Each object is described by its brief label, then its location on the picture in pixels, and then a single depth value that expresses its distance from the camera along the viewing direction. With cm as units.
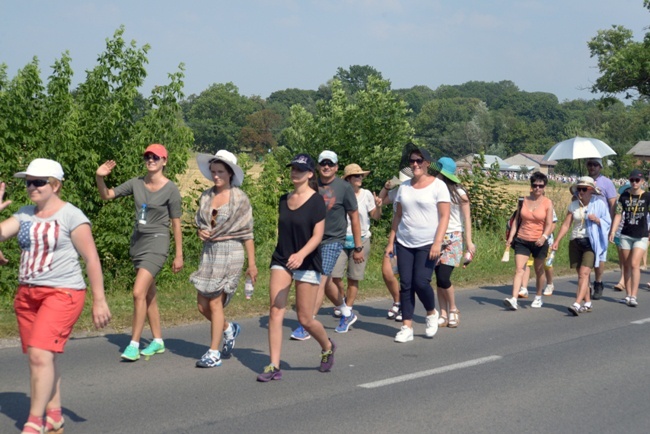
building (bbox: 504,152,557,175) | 15168
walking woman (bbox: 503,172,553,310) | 1190
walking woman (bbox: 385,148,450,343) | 905
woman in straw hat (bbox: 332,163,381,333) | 1002
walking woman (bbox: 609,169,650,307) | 1299
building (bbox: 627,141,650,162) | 11922
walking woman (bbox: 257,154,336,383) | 729
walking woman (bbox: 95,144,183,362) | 791
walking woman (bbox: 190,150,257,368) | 771
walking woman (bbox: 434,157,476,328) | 1007
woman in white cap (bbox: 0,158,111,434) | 543
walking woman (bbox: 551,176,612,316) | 1194
